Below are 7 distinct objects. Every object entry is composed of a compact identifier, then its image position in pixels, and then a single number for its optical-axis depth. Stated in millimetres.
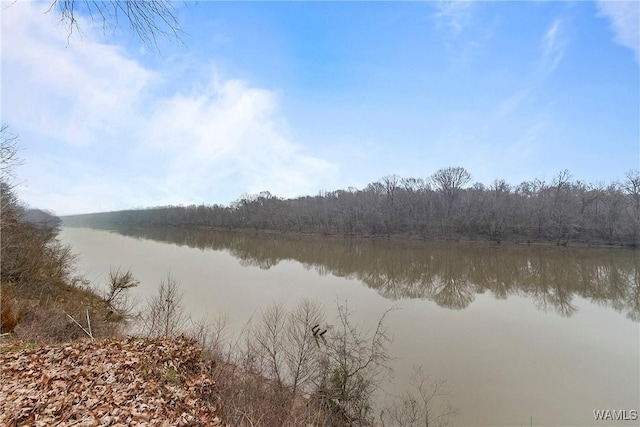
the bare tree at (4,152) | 10367
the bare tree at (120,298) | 14636
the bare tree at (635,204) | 41406
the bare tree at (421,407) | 7379
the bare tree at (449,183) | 59500
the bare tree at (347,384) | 7641
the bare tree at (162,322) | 10031
